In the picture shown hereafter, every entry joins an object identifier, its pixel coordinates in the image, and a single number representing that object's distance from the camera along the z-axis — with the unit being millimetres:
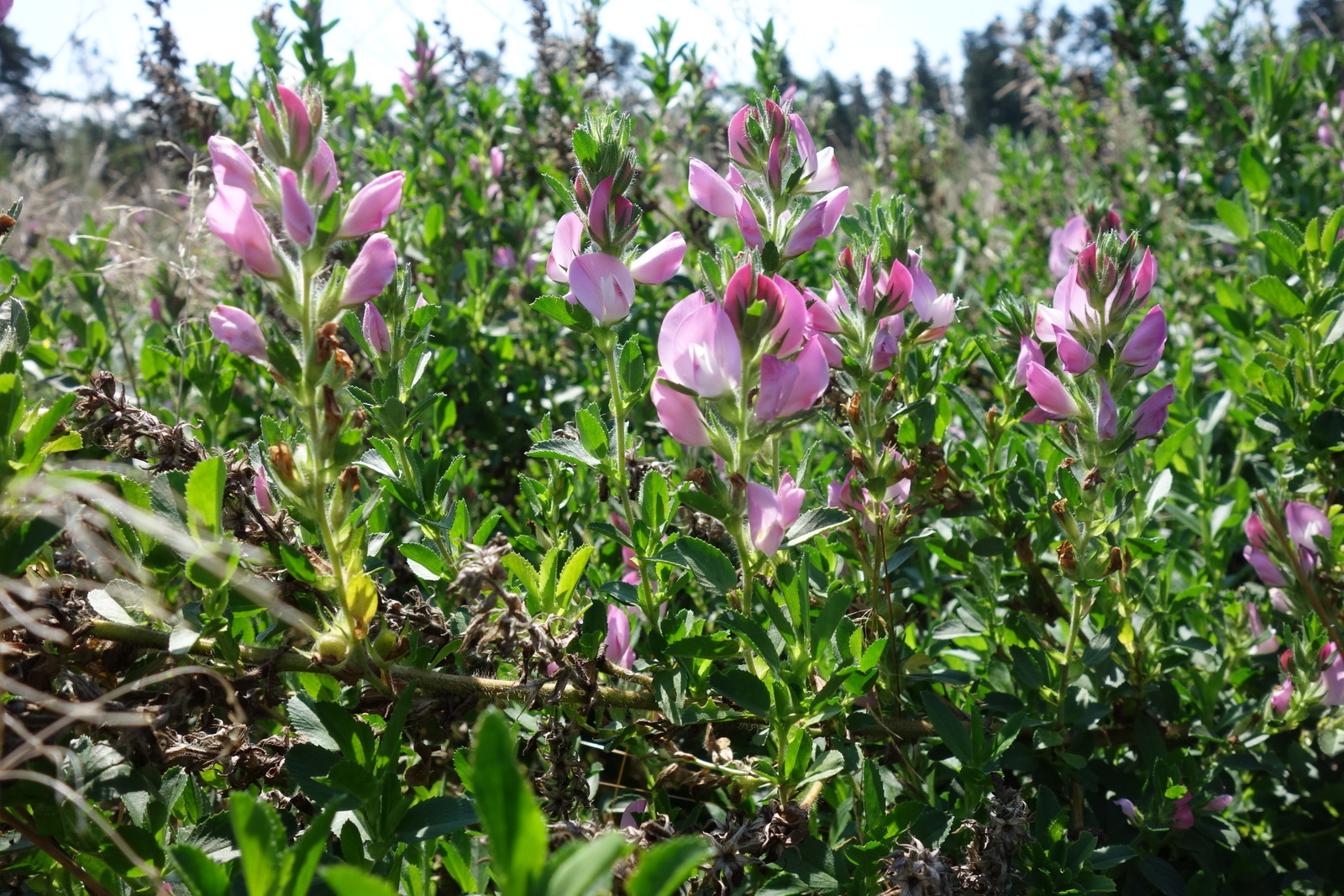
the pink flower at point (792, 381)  302
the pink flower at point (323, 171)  298
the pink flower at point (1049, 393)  331
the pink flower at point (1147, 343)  329
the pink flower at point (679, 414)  308
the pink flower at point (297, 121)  293
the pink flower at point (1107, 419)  332
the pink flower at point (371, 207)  298
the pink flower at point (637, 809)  355
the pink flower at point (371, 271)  296
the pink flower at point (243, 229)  286
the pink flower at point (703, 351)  301
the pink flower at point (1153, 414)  334
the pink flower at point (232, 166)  294
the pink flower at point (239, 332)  296
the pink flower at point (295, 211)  288
